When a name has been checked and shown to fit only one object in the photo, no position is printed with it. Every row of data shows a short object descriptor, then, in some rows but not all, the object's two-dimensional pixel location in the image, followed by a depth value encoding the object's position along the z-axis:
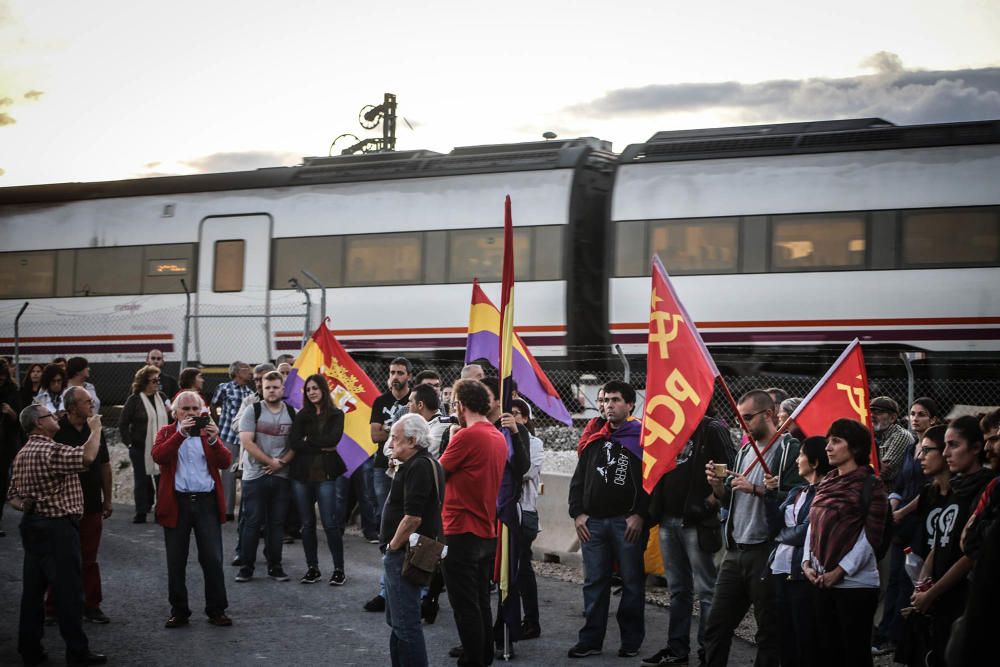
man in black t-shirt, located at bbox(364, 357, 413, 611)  10.61
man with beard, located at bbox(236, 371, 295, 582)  10.38
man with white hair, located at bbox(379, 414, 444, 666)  6.83
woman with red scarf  6.31
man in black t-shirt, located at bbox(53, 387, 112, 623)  8.44
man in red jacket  8.80
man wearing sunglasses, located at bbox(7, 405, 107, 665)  7.65
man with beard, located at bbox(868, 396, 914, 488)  9.12
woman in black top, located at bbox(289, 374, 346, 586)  10.42
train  16.20
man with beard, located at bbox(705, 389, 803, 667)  7.24
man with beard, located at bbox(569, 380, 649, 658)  8.34
